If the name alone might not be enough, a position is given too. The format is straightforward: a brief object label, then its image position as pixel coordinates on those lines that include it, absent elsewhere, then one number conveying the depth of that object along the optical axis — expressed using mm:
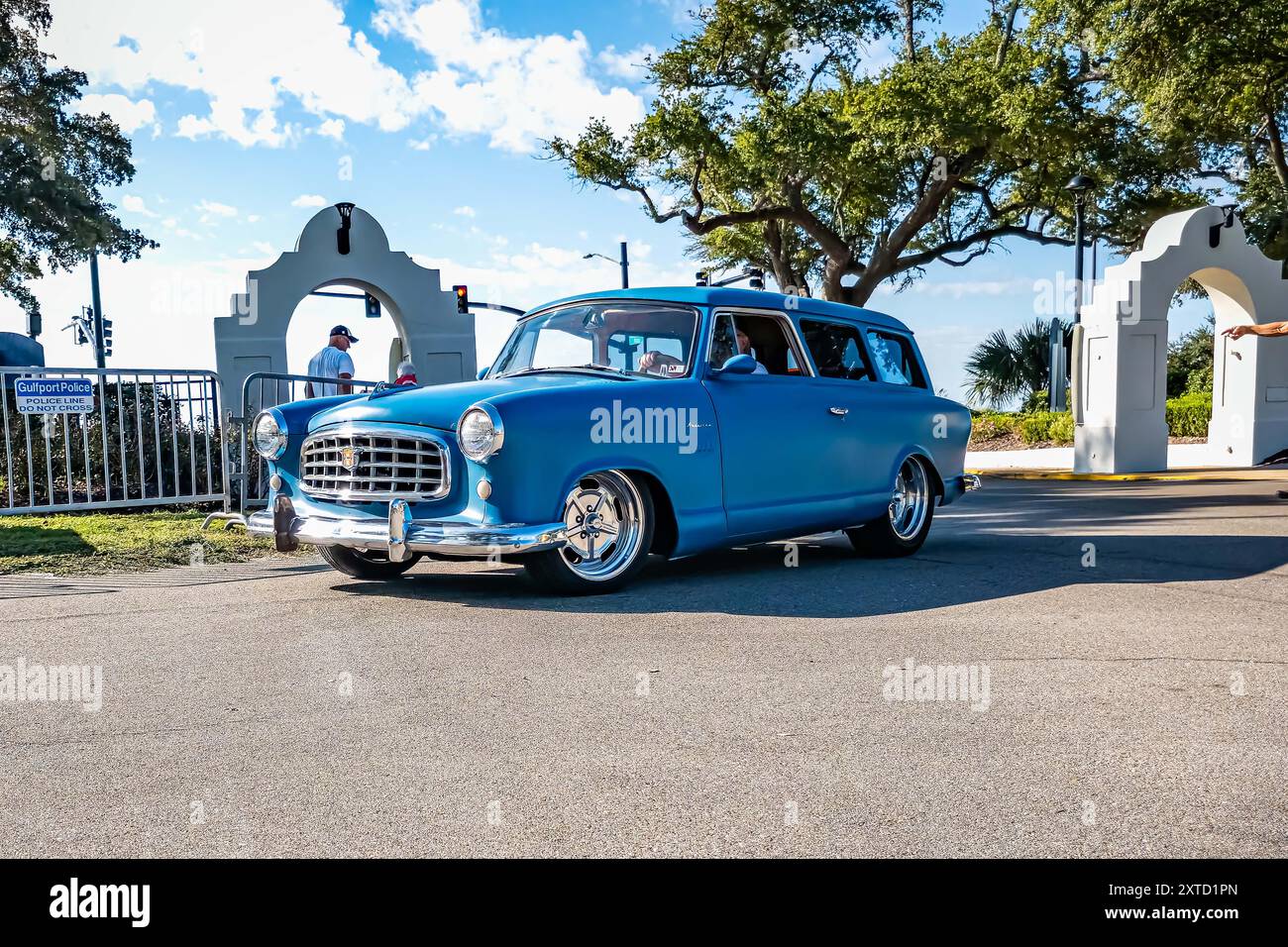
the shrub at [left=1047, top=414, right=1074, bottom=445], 28891
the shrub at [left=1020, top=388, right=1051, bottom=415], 33097
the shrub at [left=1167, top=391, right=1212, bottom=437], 28797
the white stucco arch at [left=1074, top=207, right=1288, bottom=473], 19688
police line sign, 11641
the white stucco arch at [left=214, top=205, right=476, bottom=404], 16891
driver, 7492
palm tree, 35031
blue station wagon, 6449
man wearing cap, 12844
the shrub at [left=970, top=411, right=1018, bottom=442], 31469
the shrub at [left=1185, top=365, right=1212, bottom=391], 32594
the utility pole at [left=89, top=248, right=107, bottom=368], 35375
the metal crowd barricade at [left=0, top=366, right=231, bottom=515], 11742
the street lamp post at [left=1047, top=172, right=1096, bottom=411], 22844
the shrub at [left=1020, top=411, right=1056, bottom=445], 29938
